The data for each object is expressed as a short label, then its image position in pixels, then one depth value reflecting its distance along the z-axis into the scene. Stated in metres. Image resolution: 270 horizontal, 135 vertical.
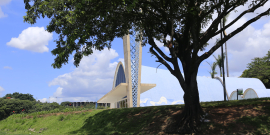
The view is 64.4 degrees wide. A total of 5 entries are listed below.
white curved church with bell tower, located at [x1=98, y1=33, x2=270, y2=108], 29.17
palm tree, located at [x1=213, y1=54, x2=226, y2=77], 53.25
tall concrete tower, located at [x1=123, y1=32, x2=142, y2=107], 28.78
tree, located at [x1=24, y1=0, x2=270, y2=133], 9.80
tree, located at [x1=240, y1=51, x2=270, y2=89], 52.94
